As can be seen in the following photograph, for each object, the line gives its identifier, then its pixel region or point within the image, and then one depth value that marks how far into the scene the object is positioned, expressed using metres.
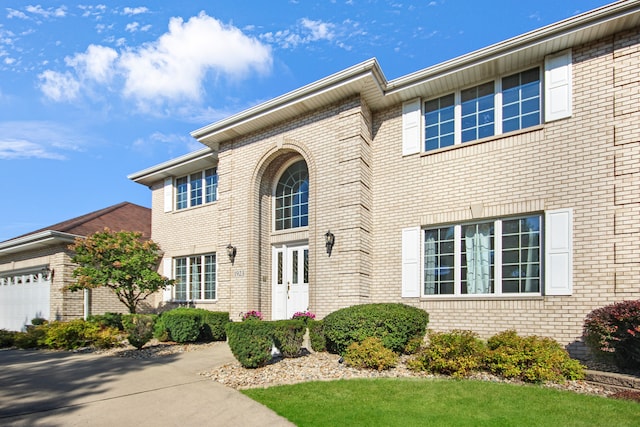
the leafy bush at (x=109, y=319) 13.39
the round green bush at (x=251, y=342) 7.25
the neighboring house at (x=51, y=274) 15.23
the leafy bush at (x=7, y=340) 12.62
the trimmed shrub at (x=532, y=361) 6.11
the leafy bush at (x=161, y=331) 11.10
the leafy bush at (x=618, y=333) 5.93
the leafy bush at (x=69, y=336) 10.80
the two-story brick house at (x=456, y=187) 7.53
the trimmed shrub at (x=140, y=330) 9.62
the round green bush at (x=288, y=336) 7.82
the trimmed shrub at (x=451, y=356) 6.48
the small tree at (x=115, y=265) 12.60
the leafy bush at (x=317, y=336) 8.77
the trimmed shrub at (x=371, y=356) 6.95
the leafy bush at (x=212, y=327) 11.11
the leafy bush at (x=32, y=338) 11.52
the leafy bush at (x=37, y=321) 14.75
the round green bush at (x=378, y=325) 7.72
